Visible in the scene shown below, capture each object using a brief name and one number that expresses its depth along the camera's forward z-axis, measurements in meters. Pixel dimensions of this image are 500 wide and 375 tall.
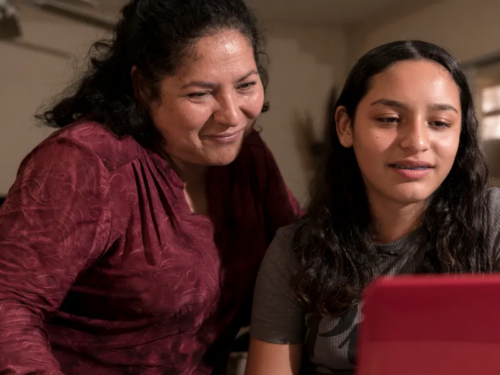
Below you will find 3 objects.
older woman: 1.03
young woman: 0.99
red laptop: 0.45
